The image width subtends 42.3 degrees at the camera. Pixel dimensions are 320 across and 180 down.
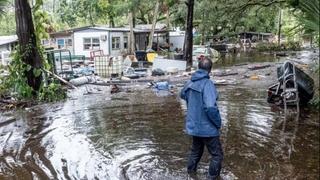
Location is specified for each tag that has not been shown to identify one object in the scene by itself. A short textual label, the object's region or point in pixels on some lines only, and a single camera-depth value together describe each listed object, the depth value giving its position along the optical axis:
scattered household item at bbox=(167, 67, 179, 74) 21.33
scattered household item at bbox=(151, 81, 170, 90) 14.91
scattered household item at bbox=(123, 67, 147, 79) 19.91
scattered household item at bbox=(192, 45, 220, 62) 33.83
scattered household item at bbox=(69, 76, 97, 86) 17.04
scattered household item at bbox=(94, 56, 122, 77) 20.55
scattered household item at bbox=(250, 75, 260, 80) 17.94
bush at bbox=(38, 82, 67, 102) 12.96
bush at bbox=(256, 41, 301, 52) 43.08
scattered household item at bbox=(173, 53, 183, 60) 25.98
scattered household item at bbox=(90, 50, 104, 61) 31.01
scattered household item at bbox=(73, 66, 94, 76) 20.56
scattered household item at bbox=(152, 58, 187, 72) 21.97
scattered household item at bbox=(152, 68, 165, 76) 20.59
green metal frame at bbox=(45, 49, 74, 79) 15.41
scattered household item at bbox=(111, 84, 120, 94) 15.12
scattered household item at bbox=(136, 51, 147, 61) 28.18
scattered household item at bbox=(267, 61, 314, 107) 9.61
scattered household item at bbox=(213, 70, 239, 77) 19.84
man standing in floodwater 4.99
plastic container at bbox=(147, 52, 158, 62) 27.91
